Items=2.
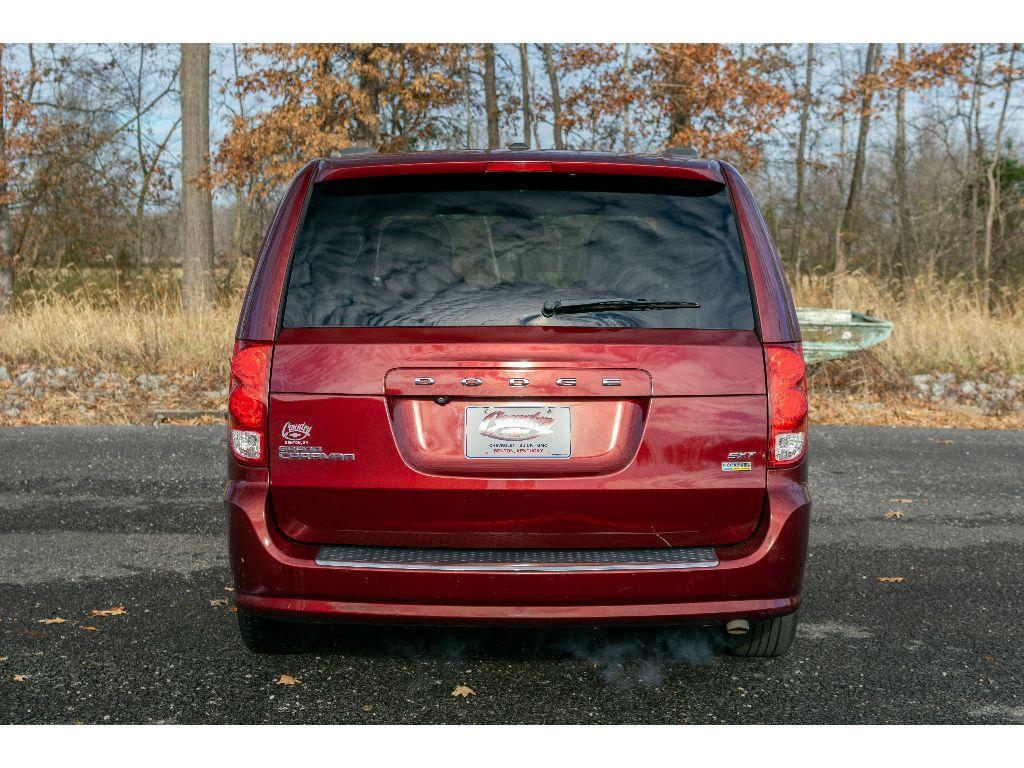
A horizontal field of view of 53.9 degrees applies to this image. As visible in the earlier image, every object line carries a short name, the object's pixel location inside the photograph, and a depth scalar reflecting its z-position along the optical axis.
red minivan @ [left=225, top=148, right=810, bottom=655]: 3.08
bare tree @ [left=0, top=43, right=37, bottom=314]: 19.50
